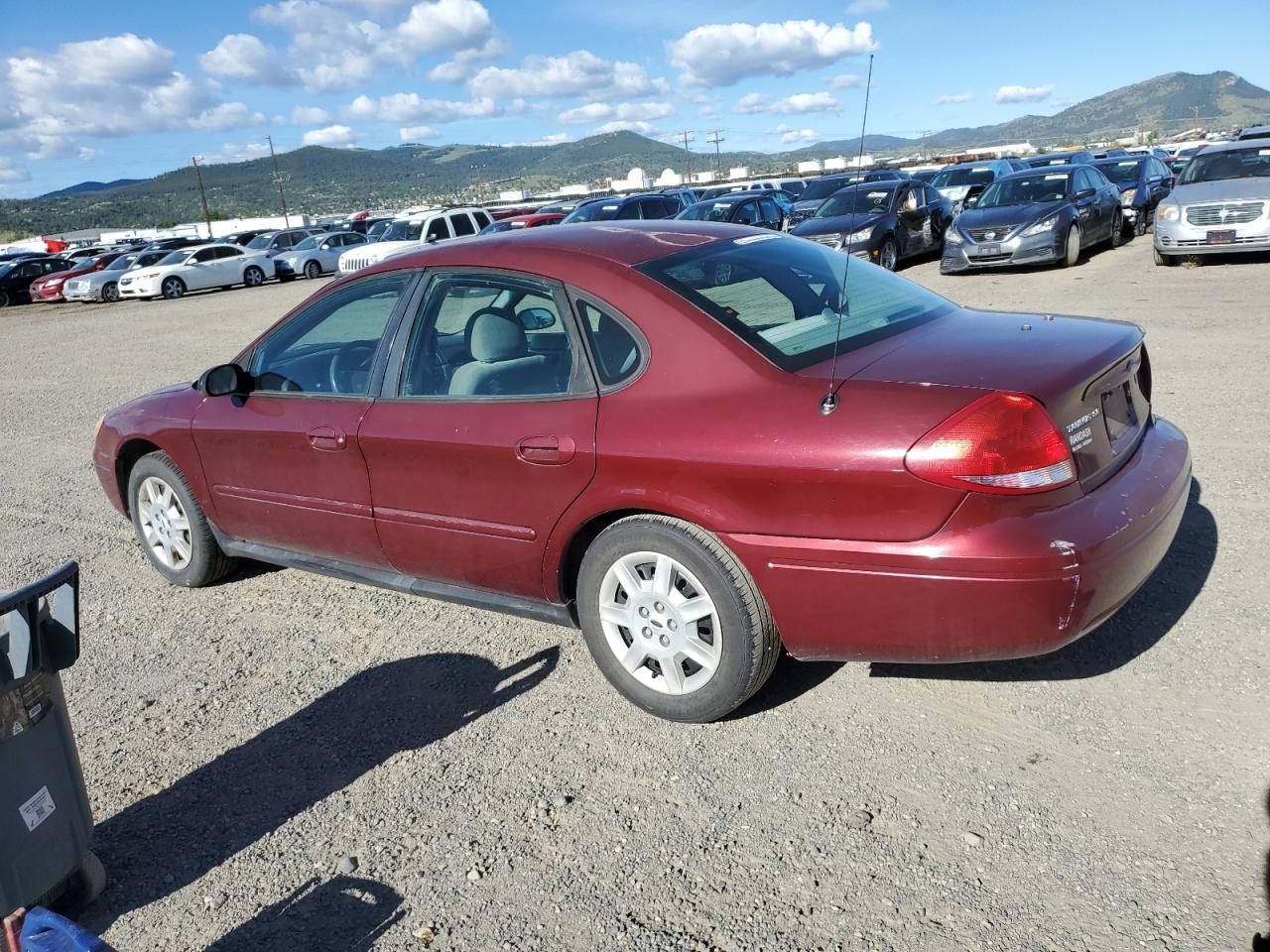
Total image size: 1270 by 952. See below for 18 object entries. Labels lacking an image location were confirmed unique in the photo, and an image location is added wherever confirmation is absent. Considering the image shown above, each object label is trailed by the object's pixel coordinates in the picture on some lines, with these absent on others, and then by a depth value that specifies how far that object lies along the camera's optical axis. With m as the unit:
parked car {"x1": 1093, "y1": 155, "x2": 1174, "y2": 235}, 19.16
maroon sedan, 2.89
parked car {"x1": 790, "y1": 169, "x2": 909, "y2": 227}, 23.08
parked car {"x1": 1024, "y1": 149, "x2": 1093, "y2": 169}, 26.73
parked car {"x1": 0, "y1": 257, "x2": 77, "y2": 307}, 33.12
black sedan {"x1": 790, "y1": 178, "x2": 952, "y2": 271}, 16.59
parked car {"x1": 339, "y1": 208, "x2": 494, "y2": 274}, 24.45
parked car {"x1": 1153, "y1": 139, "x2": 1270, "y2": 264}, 13.47
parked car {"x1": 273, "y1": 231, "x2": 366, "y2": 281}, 32.09
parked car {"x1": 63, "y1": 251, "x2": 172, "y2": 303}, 30.58
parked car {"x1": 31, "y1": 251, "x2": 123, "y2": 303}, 32.59
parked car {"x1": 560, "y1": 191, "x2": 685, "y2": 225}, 22.73
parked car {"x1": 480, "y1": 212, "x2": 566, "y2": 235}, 27.45
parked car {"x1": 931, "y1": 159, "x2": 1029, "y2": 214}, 24.30
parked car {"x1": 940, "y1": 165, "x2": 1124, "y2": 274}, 15.12
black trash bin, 2.49
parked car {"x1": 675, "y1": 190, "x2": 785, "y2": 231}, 20.41
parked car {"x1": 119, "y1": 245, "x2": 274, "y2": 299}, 29.20
